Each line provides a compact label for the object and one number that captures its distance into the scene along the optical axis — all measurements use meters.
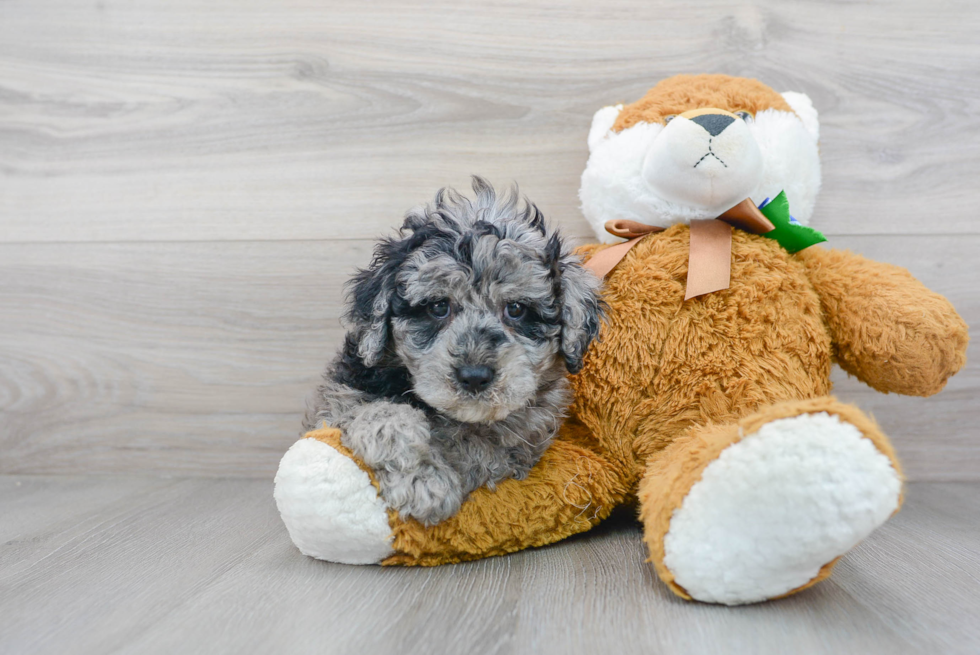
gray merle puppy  0.43
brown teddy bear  0.43
